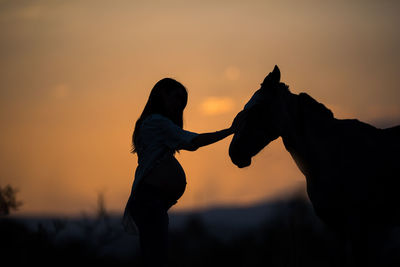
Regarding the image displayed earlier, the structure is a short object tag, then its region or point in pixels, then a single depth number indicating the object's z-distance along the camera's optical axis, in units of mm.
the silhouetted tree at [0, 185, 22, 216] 26625
